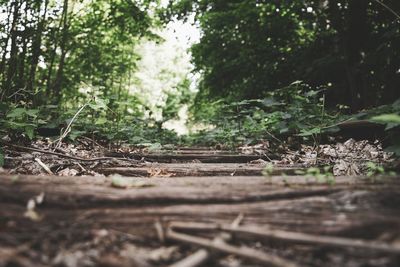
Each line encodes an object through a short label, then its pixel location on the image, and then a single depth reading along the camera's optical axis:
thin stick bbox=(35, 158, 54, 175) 2.92
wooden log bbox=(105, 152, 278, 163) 4.39
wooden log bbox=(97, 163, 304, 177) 3.18
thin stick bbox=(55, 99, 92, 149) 3.94
